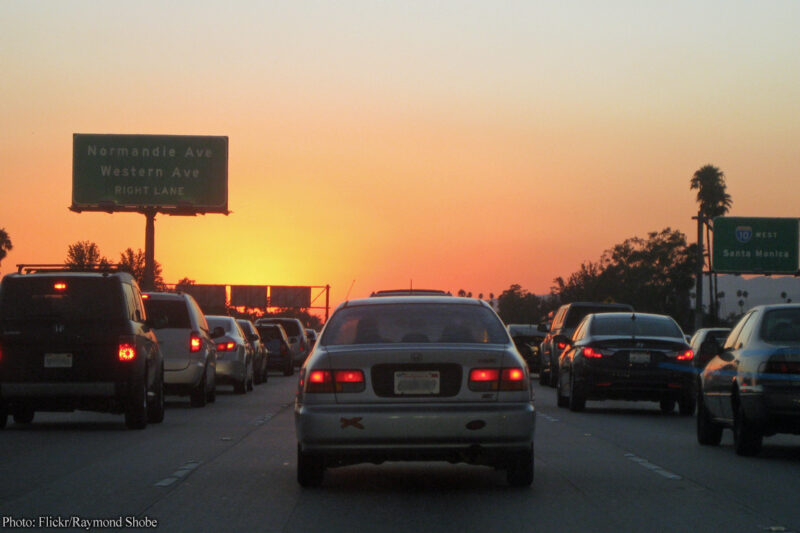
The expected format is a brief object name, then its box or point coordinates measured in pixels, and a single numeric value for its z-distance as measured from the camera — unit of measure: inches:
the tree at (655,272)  5285.4
